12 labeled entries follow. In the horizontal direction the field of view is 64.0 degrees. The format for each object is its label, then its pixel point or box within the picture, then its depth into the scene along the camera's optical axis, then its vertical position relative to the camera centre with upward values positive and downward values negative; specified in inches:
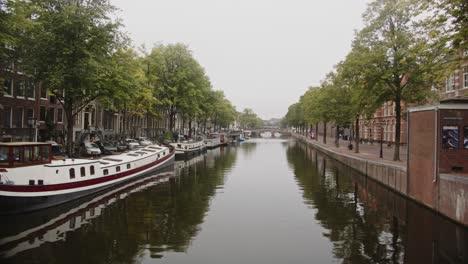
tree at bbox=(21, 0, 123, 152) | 1138.7 +256.7
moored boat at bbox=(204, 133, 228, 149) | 3107.0 -108.9
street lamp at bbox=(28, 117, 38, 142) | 1340.9 +20.7
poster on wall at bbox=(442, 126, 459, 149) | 792.9 -12.8
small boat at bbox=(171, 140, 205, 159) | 2102.6 -117.7
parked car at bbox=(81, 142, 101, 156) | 1632.6 -97.0
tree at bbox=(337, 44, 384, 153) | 1309.1 +180.3
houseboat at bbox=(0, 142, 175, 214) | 723.4 -112.0
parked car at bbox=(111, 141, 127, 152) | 1916.8 -94.4
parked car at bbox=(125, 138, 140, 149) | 2064.8 -90.3
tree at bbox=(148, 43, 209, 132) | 2258.9 +324.8
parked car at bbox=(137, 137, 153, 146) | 2209.2 -80.8
